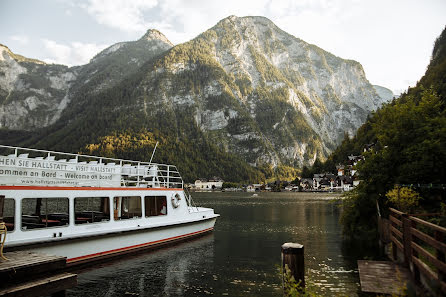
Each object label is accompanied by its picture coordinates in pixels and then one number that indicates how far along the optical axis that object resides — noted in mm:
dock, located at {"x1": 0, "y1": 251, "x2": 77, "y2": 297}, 7320
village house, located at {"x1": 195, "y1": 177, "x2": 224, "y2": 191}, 195500
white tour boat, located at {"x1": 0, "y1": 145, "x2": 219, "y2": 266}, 16000
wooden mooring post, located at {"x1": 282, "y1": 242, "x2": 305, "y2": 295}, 8250
